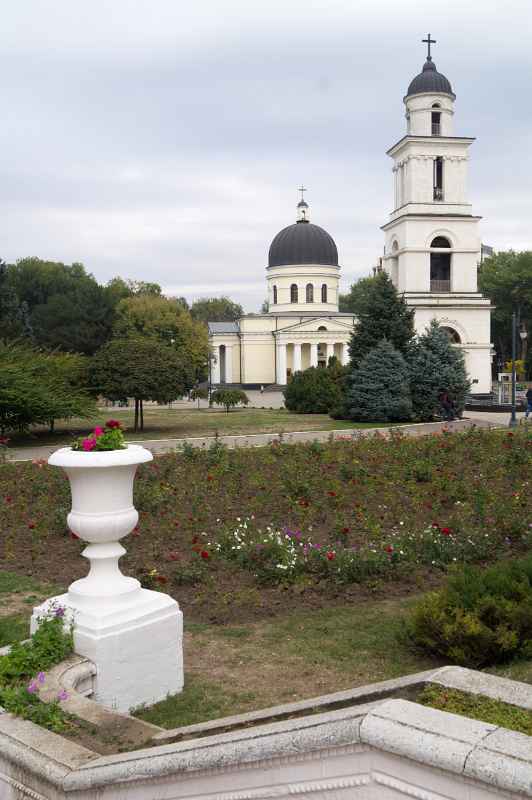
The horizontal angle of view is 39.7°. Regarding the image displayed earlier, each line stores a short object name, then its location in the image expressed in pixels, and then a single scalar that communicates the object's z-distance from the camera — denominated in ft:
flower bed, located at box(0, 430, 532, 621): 24.00
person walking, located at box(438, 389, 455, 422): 91.04
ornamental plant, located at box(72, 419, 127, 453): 15.79
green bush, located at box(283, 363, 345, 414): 110.11
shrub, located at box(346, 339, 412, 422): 90.12
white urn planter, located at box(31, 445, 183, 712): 14.97
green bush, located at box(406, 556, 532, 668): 16.33
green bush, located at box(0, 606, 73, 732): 12.59
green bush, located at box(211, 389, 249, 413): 117.91
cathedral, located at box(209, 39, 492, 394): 145.38
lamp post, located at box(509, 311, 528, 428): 83.37
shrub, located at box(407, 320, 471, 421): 93.30
